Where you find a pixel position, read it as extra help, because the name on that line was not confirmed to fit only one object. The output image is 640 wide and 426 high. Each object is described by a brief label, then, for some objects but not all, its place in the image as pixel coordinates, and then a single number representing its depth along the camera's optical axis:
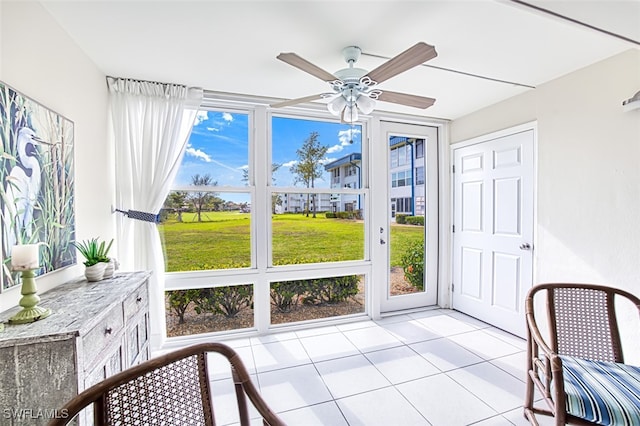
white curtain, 2.46
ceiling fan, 1.65
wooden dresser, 1.06
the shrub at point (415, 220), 3.61
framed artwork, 1.29
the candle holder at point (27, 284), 1.17
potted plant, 1.78
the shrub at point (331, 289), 3.28
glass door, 3.44
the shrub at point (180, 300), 2.81
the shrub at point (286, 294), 3.14
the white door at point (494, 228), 2.82
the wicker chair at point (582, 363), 1.26
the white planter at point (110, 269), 1.88
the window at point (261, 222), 2.83
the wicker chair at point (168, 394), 0.87
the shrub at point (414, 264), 3.64
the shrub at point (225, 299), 2.91
